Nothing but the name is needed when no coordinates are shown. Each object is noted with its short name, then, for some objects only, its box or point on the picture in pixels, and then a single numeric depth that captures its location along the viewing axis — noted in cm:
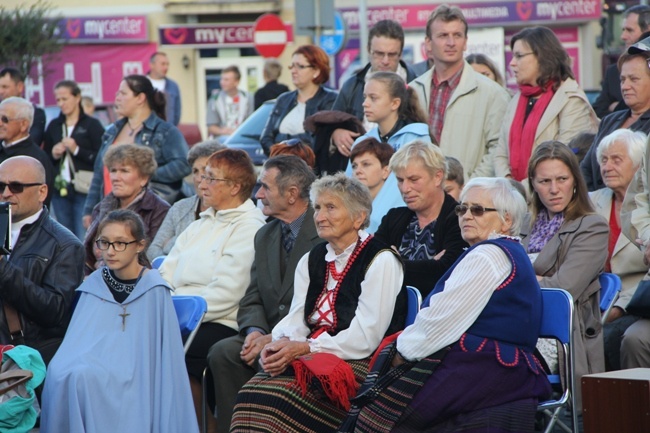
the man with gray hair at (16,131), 1950
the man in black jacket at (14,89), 2362
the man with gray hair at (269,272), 1305
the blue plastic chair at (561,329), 1121
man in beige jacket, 1697
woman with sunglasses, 1035
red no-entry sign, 3732
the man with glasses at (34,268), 1266
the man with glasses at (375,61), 1807
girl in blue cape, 1201
